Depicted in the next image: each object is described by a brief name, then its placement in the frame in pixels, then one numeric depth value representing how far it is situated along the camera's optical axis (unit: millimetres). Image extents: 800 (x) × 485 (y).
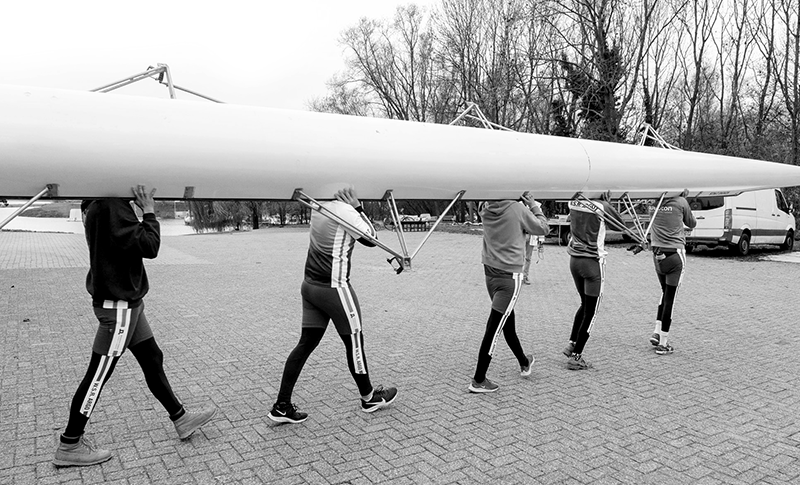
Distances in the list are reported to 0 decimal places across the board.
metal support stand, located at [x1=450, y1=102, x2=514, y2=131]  4705
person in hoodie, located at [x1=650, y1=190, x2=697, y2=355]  6141
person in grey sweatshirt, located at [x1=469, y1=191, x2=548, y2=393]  4703
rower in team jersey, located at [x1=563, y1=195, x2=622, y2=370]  5422
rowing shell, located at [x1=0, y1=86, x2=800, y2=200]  2992
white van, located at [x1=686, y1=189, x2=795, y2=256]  15742
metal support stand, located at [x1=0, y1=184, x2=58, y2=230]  2879
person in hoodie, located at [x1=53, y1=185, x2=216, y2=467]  3305
